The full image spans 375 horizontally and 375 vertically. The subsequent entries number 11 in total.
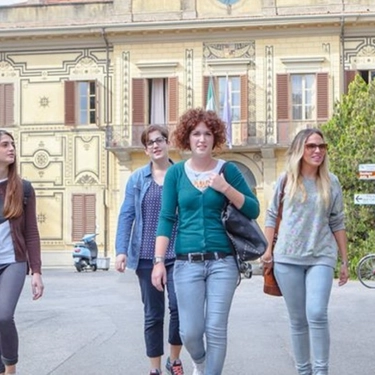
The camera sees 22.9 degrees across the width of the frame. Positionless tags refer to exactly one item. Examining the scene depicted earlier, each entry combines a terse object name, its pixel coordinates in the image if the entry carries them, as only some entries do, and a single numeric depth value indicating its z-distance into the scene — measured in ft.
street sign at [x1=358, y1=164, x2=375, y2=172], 69.37
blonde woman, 20.01
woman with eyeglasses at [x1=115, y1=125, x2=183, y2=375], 22.04
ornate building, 110.01
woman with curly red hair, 18.30
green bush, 73.61
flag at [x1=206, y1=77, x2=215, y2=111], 109.81
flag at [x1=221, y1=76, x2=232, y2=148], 108.06
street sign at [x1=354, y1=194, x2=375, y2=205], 70.03
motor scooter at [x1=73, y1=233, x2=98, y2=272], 101.76
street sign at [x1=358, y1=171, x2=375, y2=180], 69.56
